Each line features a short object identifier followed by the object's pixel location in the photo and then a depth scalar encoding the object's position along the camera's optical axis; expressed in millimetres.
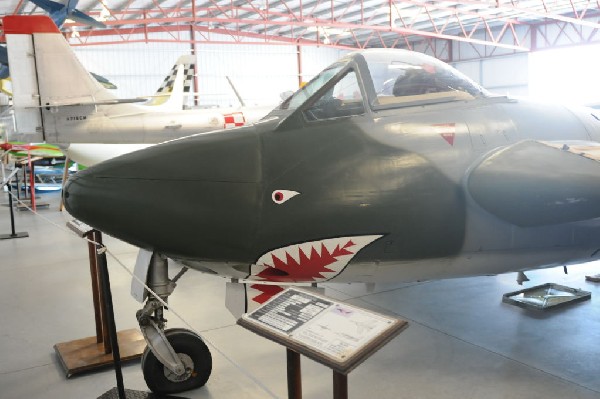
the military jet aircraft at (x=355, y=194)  3234
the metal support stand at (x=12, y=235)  11110
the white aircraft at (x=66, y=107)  10945
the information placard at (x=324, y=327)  2080
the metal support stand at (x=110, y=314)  3576
